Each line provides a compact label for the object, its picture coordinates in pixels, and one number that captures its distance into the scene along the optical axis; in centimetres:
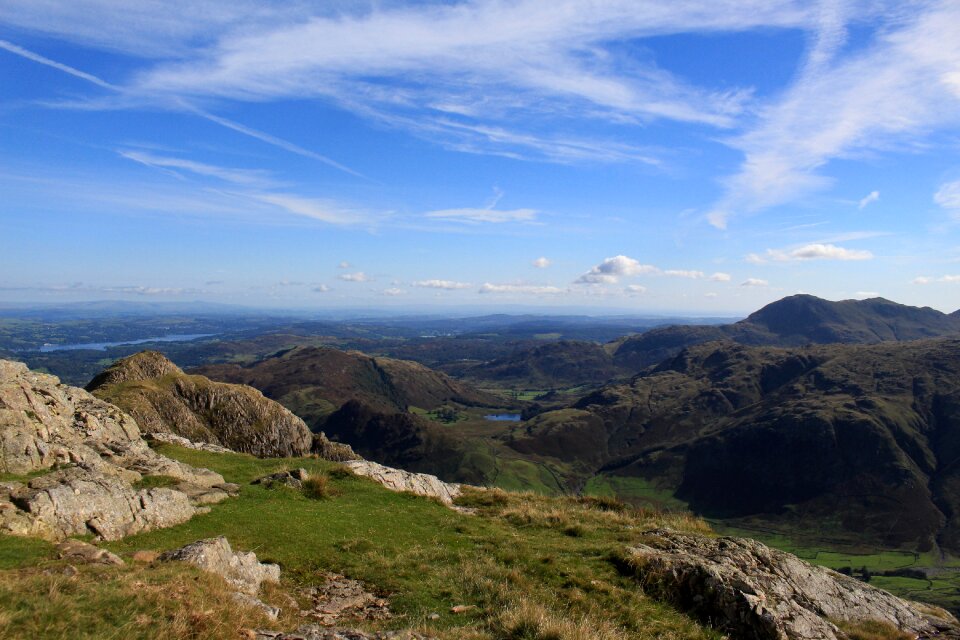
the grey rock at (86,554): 1252
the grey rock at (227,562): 1317
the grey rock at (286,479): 2506
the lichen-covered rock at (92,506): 1527
